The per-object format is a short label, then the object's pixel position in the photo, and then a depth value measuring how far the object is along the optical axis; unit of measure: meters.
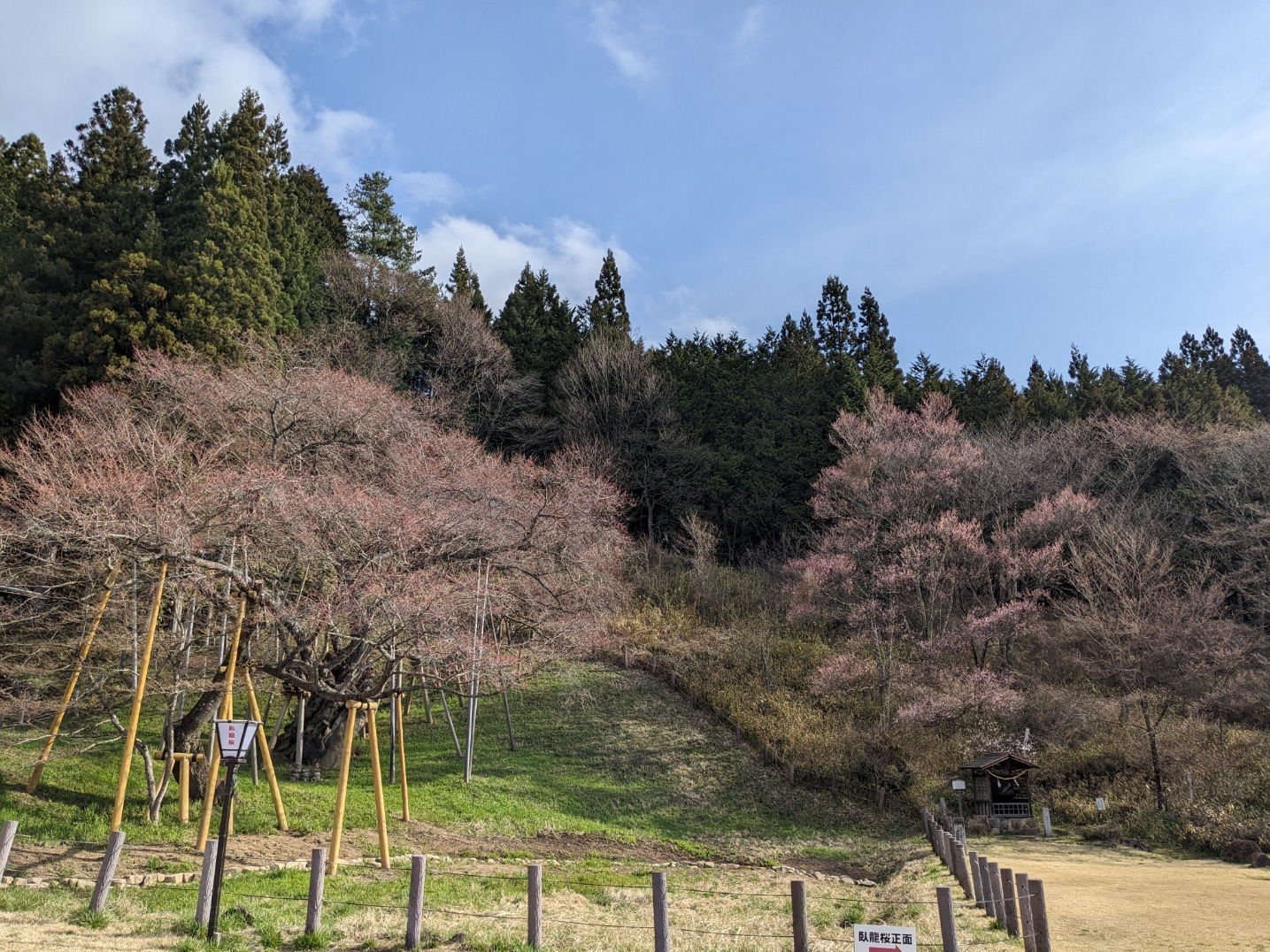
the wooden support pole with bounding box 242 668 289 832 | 12.29
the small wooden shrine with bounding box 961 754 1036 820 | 17.19
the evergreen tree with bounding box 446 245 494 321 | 41.41
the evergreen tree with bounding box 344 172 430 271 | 39.45
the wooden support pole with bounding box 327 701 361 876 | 10.63
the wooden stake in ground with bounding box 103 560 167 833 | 10.41
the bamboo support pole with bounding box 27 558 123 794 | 11.79
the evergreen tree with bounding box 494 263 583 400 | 37.47
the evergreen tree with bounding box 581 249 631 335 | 39.50
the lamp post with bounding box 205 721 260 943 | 7.04
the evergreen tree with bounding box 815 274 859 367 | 42.31
